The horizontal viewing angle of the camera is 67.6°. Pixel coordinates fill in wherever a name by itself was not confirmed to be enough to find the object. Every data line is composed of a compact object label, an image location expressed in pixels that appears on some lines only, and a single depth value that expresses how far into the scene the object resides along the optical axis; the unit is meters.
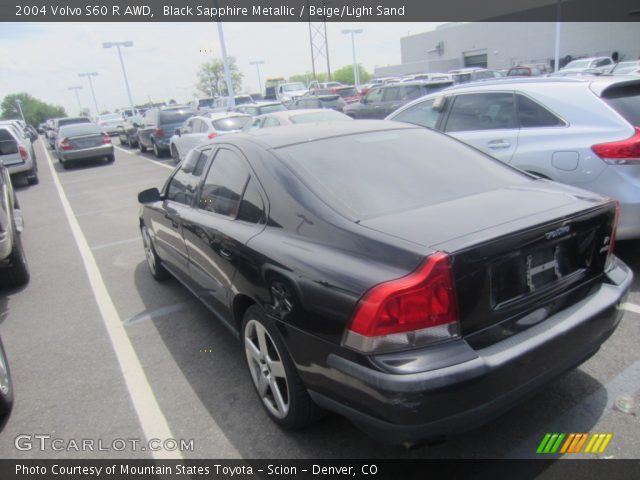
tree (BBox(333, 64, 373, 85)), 114.26
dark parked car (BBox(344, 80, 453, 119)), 15.69
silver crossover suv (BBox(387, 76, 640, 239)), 3.99
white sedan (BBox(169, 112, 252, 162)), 12.41
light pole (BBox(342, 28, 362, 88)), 57.96
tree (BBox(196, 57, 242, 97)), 85.79
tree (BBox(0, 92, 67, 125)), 111.56
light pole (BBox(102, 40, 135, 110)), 40.08
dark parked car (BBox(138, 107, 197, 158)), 16.50
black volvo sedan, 1.95
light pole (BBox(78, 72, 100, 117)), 69.19
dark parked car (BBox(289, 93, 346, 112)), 19.20
